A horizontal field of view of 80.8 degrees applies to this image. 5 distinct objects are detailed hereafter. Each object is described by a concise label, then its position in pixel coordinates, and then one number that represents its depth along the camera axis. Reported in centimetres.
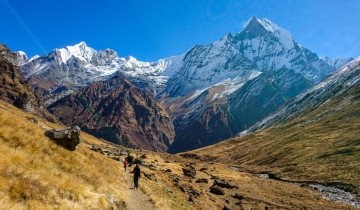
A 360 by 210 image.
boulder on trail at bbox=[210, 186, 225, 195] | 4081
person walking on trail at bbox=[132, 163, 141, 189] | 2114
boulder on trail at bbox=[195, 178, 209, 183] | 4650
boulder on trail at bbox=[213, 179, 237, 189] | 4734
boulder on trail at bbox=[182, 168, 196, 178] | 5086
